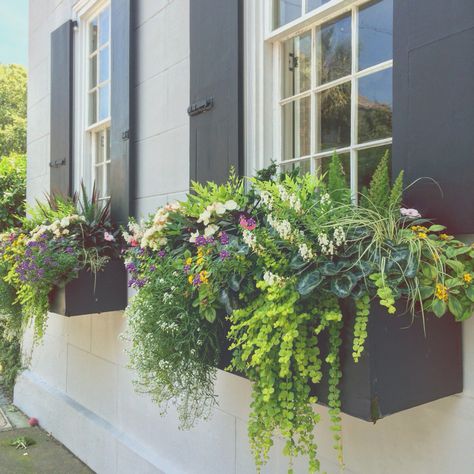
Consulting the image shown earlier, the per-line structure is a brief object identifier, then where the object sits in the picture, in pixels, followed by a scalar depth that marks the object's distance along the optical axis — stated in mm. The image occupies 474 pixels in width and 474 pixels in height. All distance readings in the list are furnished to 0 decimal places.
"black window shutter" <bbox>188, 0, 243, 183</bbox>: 2801
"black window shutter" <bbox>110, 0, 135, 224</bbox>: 3777
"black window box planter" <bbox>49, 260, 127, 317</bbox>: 3487
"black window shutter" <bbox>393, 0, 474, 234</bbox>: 1732
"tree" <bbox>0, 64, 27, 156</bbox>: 18109
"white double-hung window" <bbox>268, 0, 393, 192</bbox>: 2299
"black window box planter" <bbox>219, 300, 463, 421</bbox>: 1612
